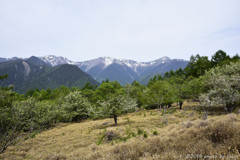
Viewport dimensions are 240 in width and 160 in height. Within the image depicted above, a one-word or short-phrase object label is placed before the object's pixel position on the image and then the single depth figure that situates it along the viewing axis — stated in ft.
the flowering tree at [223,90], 49.54
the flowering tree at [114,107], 61.12
